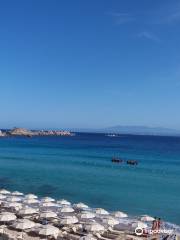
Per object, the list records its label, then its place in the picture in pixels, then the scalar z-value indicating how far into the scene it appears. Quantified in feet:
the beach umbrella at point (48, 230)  67.41
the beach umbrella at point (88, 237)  64.08
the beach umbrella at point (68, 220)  74.90
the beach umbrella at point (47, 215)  78.25
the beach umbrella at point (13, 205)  85.05
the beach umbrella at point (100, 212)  82.80
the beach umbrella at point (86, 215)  78.32
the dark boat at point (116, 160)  217.97
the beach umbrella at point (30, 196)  93.91
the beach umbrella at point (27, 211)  80.48
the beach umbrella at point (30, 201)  89.87
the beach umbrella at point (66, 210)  82.17
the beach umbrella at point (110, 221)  75.84
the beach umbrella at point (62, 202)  90.78
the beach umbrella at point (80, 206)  86.69
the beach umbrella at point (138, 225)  74.54
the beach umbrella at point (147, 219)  80.38
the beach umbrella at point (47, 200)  90.53
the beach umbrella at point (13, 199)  90.58
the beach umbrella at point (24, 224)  70.28
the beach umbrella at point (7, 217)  74.64
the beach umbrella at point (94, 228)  71.51
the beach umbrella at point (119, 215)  81.74
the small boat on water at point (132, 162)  209.81
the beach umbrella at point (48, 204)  87.03
